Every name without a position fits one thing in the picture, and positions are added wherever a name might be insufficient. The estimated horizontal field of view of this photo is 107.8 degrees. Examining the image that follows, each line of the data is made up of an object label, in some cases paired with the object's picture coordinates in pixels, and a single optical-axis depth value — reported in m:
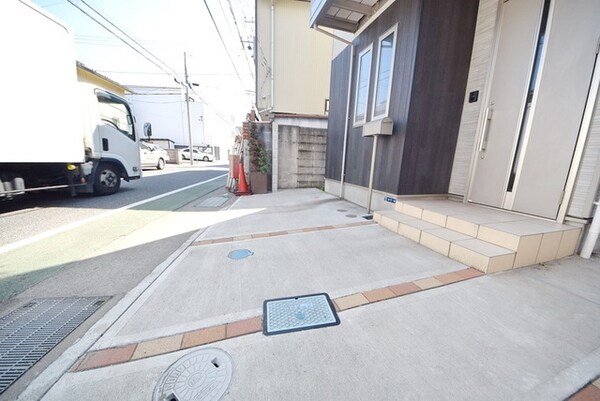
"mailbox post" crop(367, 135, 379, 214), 3.87
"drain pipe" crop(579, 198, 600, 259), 2.26
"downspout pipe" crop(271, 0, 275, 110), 9.11
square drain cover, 1.43
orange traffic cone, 6.55
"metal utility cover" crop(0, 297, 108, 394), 1.24
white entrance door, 2.37
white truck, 3.52
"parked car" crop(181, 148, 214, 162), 19.47
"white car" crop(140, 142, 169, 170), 12.00
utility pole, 16.06
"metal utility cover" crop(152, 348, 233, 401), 1.02
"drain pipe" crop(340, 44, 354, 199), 5.10
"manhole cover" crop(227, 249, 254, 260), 2.45
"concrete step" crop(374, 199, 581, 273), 2.14
